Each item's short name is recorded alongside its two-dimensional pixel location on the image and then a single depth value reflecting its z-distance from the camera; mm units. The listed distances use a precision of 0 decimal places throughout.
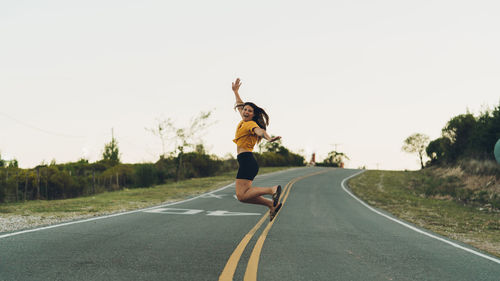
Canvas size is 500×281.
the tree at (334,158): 104688
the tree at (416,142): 108275
